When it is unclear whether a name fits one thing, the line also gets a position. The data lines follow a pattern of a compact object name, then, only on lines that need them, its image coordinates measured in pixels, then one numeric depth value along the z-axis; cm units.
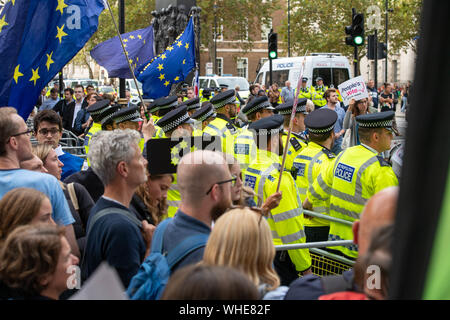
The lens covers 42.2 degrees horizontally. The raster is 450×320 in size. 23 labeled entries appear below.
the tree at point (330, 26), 4184
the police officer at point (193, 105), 932
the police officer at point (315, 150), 564
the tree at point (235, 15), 4375
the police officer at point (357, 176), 445
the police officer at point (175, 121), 633
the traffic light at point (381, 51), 2259
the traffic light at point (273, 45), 2016
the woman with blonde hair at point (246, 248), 224
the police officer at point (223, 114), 779
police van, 2141
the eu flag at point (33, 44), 580
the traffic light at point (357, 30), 1512
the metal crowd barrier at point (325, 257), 404
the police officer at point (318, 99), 1475
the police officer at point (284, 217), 434
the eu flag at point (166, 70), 958
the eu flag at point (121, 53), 950
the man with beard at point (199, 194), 275
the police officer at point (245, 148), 516
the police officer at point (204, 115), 829
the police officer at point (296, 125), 650
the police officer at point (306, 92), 1461
